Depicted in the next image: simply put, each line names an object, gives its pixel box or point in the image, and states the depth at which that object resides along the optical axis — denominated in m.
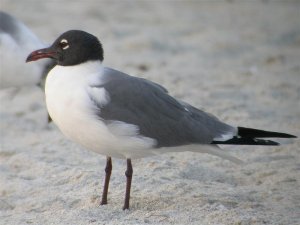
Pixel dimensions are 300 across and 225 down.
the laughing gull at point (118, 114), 7.19
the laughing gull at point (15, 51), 10.56
